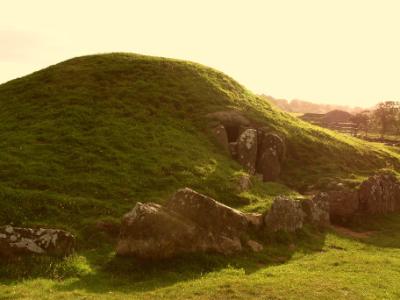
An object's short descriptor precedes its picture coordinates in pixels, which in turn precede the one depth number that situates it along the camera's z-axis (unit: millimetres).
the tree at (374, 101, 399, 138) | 121312
